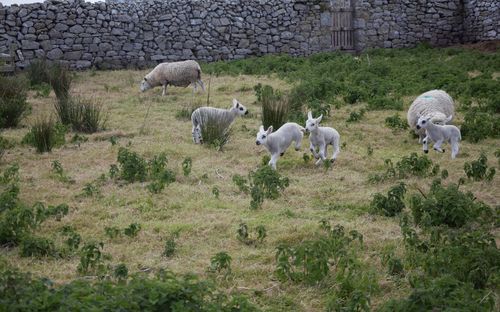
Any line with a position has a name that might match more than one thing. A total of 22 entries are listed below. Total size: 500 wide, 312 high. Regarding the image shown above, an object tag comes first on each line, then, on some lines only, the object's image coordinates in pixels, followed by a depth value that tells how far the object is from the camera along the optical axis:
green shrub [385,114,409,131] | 22.28
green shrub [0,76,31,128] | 23.30
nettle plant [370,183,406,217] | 13.63
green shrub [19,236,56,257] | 11.73
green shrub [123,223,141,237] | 12.52
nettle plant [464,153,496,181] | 15.45
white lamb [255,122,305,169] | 17.25
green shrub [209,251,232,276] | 10.45
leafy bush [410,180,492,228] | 12.65
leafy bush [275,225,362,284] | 10.43
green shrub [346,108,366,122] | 23.41
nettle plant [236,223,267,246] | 12.16
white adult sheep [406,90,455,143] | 20.16
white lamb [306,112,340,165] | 17.72
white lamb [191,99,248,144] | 20.50
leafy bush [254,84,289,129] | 21.08
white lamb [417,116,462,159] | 18.42
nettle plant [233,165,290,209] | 14.87
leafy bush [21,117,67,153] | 19.52
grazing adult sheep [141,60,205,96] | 31.30
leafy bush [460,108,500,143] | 20.58
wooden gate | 44.75
